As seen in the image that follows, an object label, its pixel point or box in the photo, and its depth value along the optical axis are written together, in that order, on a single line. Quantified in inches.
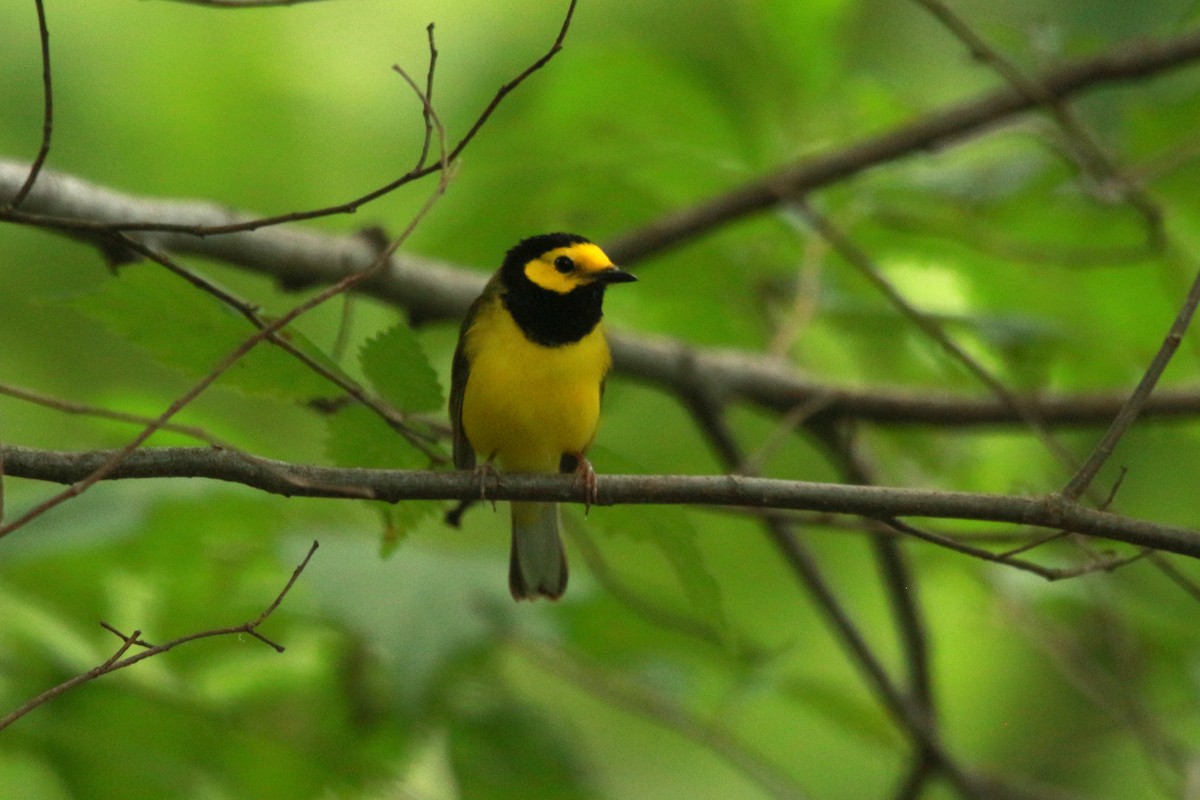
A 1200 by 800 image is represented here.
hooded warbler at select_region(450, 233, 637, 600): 336.8
